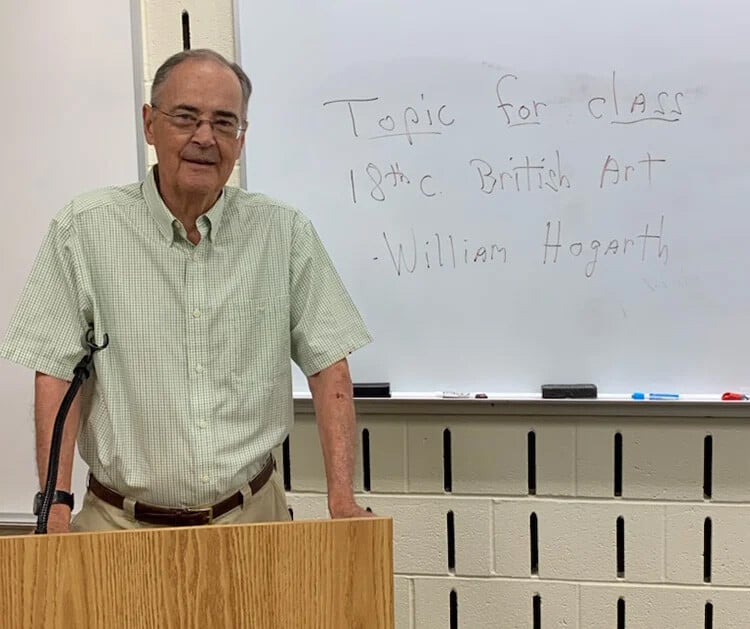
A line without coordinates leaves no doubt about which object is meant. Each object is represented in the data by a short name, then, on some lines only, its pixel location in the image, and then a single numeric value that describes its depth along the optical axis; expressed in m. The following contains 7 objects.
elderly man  1.26
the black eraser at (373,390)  1.73
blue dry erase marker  1.64
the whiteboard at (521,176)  1.61
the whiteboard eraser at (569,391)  1.66
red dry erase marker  1.62
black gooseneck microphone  0.95
